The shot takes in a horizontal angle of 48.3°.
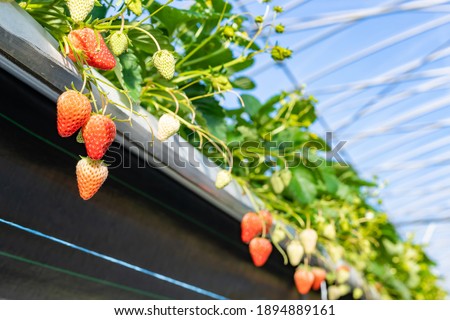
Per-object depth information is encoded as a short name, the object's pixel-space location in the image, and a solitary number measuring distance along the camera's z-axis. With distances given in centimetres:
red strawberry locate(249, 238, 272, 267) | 160
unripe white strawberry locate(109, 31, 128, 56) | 95
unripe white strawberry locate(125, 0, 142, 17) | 99
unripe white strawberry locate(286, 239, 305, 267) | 180
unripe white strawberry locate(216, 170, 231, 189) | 125
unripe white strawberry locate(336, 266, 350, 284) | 245
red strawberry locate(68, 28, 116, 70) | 90
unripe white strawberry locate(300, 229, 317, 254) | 188
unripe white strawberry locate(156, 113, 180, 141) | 103
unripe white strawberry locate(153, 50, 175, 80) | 97
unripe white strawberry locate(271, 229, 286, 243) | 182
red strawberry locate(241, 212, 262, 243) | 157
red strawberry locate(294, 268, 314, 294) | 197
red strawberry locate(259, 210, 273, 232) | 165
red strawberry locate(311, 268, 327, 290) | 210
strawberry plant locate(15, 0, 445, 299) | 91
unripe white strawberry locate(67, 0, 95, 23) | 84
